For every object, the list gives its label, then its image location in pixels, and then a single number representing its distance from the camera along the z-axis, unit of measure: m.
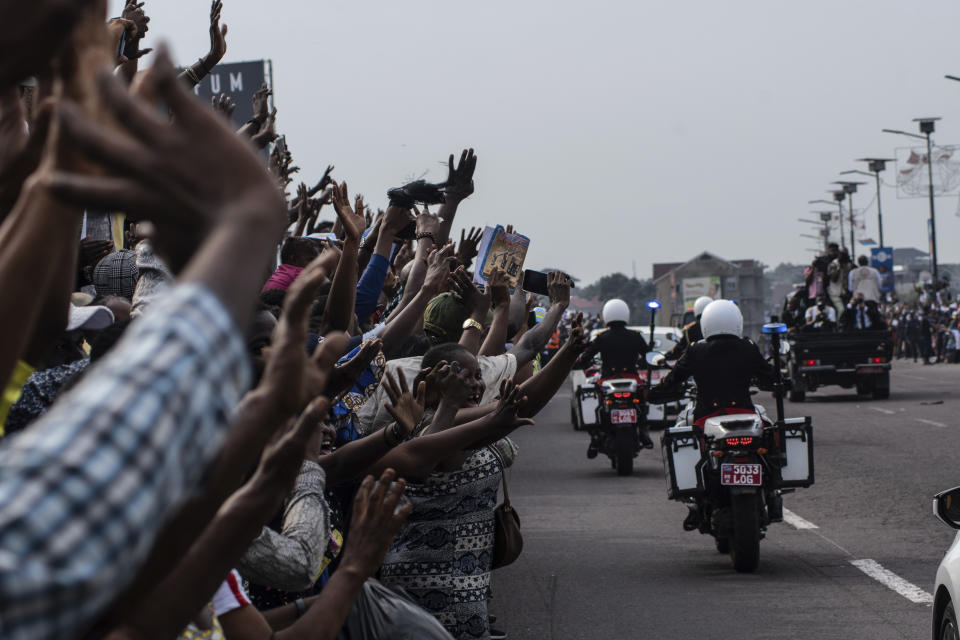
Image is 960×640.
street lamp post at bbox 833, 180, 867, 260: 74.12
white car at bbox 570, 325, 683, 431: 18.75
